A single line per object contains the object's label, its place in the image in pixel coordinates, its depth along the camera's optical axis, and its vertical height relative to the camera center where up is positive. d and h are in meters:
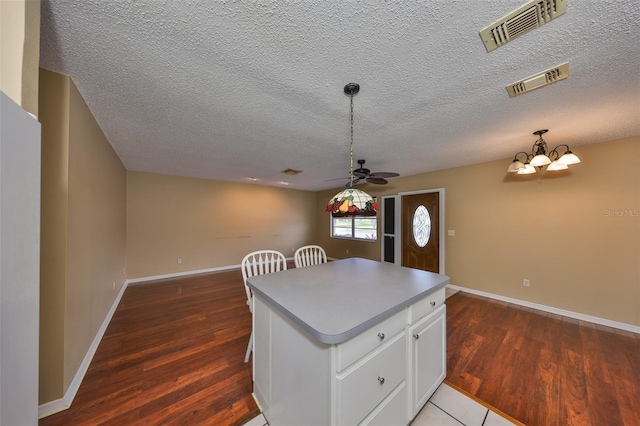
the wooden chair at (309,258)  2.58 -0.59
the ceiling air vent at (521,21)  1.00 +0.99
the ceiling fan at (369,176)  2.51 +0.47
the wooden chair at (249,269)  1.88 -0.59
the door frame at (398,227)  4.64 -0.32
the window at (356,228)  5.46 -0.44
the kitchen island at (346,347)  0.95 -0.73
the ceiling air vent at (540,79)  1.41 +0.96
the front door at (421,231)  4.21 -0.38
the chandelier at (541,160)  2.33 +0.62
